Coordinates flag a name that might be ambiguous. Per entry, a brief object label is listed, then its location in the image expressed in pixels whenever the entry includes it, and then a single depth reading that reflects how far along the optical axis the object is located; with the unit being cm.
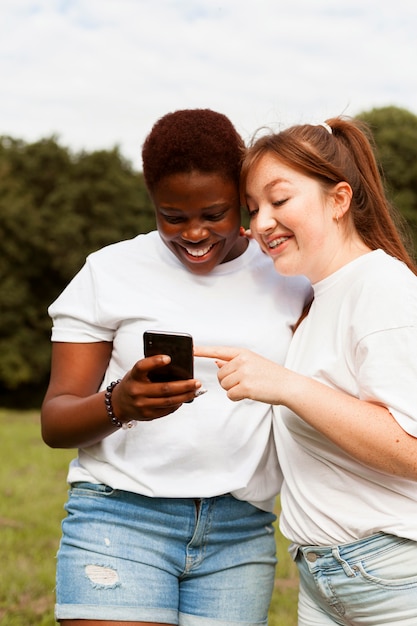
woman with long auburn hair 233
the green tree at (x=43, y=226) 2488
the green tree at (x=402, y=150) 2648
